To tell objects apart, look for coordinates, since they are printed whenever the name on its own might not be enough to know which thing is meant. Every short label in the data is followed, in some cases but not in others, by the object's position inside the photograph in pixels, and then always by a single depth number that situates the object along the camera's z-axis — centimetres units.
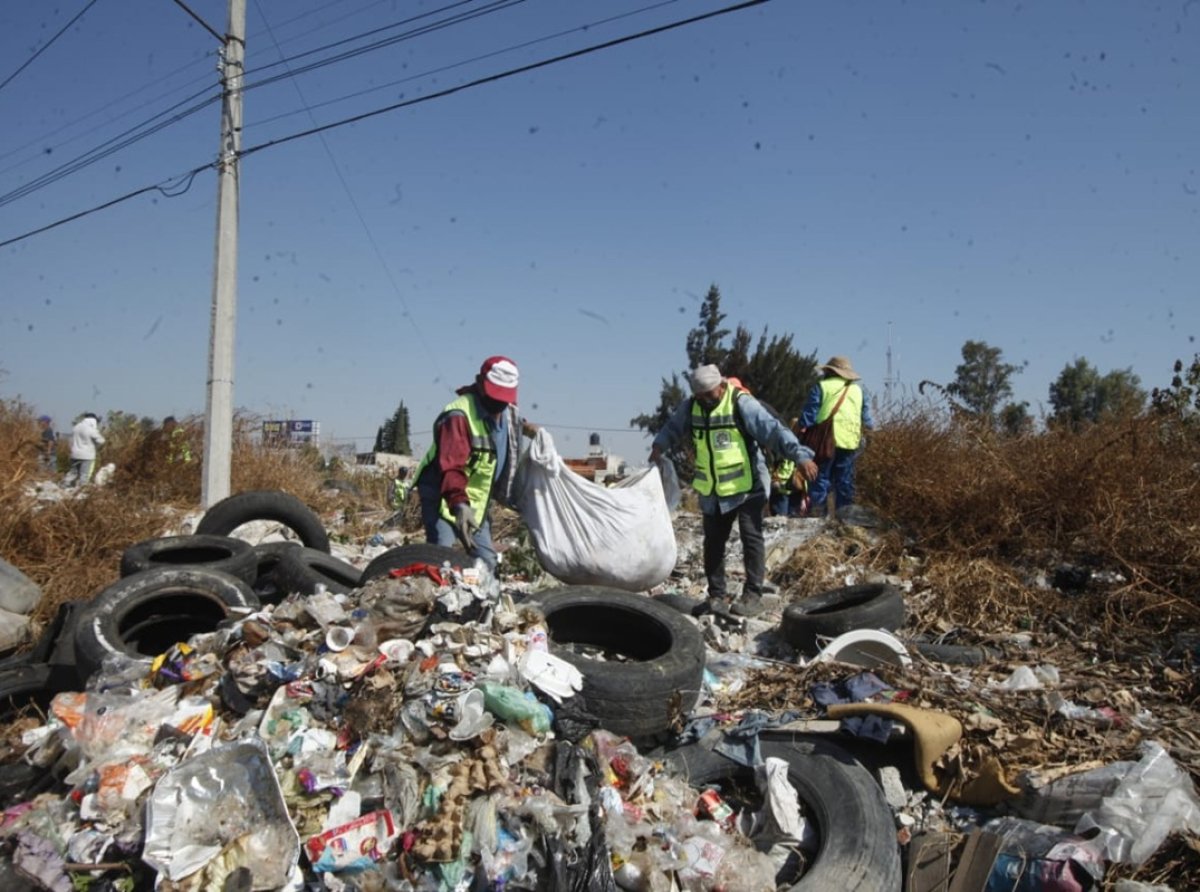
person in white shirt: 1101
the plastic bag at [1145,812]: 246
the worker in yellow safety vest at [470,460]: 434
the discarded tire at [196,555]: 490
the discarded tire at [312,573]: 452
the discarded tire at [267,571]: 517
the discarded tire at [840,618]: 441
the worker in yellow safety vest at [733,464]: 511
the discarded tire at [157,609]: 374
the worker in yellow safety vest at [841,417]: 721
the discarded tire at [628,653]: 314
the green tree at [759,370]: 2230
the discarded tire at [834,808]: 259
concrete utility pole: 889
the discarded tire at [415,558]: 407
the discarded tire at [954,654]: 427
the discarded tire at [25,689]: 398
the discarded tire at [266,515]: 595
